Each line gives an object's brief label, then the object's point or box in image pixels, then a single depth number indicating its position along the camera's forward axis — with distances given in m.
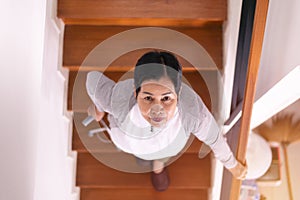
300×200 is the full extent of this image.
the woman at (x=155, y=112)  1.50
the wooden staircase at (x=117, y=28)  2.25
